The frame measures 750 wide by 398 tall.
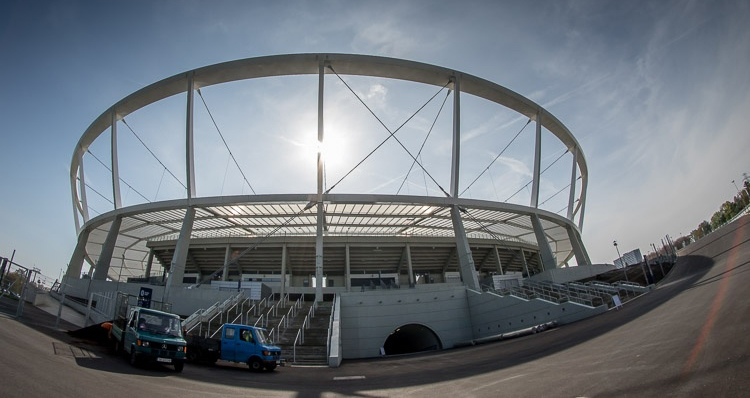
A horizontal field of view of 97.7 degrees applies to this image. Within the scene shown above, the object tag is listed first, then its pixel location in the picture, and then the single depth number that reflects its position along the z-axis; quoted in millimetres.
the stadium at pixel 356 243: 22125
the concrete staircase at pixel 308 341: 14516
